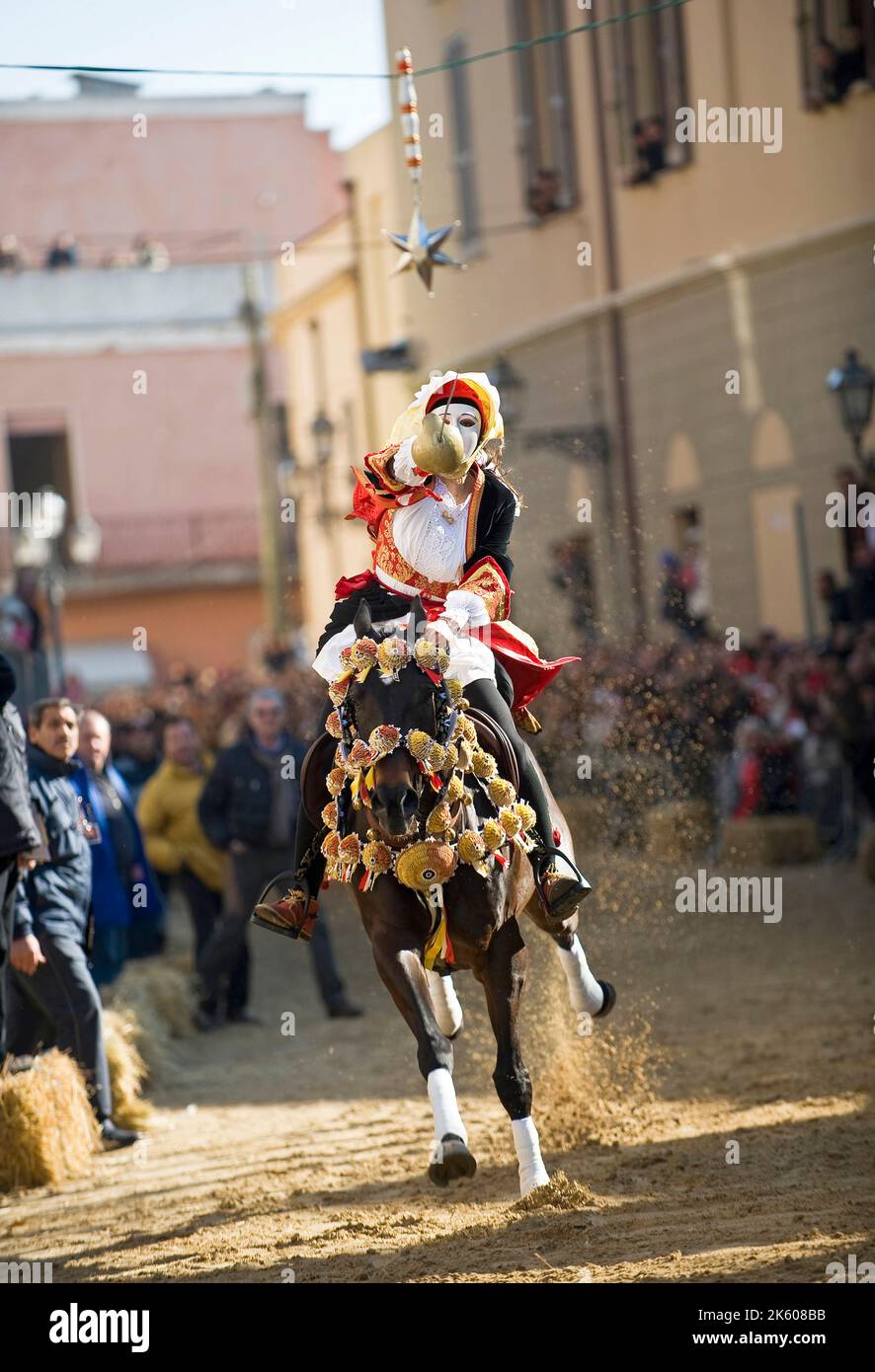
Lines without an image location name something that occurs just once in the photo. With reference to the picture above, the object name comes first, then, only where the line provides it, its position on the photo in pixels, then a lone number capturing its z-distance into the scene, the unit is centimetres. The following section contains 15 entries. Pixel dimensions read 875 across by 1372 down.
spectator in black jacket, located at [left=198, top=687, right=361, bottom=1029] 1280
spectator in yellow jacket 1361
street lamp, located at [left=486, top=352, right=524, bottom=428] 2186
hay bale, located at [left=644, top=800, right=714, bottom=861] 1458
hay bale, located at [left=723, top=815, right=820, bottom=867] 1641
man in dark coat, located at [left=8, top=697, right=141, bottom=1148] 953
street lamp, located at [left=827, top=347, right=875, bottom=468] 1627
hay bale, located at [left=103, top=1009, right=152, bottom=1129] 1033
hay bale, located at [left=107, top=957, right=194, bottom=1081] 1164
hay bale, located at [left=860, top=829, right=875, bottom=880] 1477
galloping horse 716
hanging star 937
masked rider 789
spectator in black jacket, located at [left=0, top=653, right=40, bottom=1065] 830
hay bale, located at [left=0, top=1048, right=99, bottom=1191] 915
